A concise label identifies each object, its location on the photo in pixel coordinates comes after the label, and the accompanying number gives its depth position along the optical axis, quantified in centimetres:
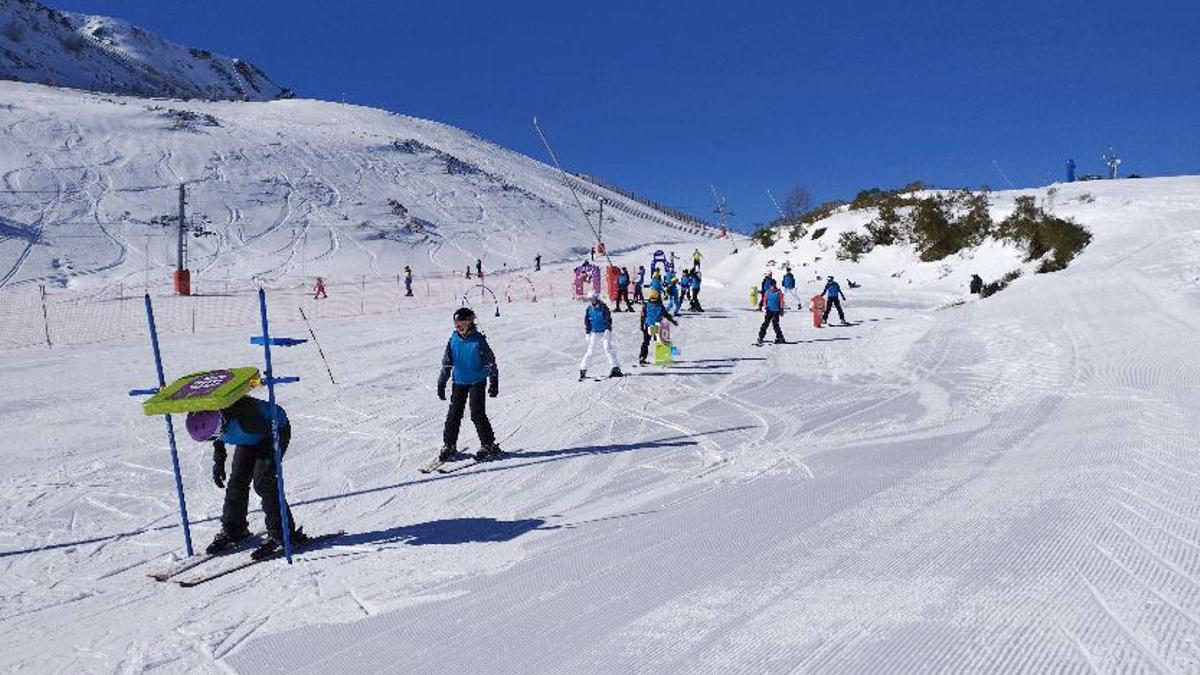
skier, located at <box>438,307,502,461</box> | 895
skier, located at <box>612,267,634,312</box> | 2447
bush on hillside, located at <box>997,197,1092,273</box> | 2361
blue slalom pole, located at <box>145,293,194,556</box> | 612
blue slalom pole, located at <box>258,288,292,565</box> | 585
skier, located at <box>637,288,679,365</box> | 1568
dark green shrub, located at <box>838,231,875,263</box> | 3541
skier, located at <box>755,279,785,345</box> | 1736
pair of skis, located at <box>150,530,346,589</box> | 568
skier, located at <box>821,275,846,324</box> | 2055
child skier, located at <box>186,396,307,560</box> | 600
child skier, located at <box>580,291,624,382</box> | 1386
